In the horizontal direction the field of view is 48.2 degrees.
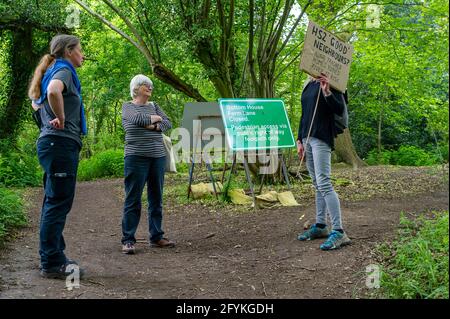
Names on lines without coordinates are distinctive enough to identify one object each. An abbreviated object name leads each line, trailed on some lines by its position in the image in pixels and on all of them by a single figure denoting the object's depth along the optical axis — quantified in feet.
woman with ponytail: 13.52
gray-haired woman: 17.63
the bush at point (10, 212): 20.70
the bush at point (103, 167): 54.19
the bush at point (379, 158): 60.39
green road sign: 25.85
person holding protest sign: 15.64
